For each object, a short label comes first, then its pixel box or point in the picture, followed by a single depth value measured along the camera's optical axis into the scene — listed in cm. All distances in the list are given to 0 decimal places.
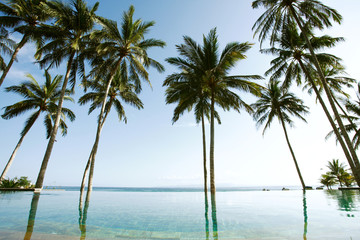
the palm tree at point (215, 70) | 1127
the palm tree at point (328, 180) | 2984
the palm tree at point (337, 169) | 2869
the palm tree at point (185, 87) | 1213
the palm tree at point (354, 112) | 1806
